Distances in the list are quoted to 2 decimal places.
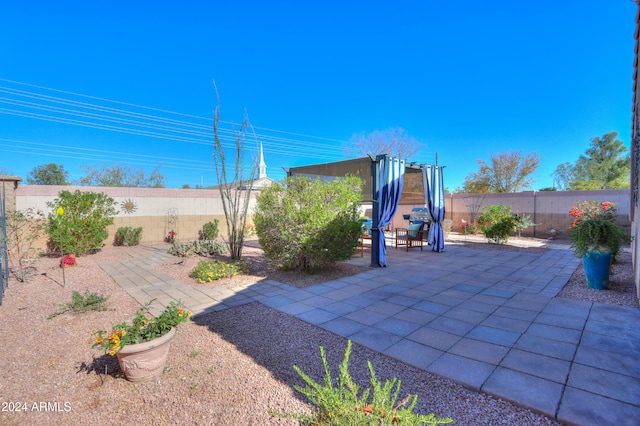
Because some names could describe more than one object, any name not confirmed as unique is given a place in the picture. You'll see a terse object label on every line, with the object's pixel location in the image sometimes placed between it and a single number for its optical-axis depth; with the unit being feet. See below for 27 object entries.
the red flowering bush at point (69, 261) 19.40
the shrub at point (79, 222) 21.75
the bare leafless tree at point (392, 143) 64.80
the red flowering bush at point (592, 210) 18.45
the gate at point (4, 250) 13.84
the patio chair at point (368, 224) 30.90
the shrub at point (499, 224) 27.66
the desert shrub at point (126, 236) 27.27
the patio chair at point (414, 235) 25.39
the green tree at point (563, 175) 74.38
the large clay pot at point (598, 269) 12.84
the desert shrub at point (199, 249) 23.16
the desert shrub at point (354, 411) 3.29
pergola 18.78
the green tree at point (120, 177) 57.72
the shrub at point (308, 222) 15.55
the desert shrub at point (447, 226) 37.65
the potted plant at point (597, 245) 12.91
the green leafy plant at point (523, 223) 29.57
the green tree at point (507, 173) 56.90
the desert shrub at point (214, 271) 15.44
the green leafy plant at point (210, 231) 31.09
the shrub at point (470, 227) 37.28
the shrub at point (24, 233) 18.74
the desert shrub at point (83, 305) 10.87
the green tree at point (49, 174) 60.08
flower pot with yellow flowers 6.23
